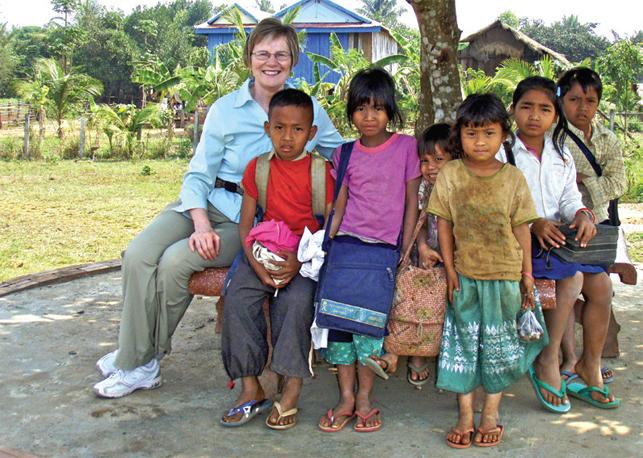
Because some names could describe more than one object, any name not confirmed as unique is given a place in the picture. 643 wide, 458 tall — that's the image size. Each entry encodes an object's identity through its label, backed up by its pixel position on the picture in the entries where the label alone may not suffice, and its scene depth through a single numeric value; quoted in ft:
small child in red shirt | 12.05
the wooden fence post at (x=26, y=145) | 56.44
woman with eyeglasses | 13.34
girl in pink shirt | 12.05
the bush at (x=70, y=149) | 59.52
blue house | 89.97
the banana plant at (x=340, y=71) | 51.86
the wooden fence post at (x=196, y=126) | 56.55
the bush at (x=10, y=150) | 56.59
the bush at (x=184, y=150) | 62.34
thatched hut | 90.17
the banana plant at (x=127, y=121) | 59.77
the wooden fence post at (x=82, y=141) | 58.44
